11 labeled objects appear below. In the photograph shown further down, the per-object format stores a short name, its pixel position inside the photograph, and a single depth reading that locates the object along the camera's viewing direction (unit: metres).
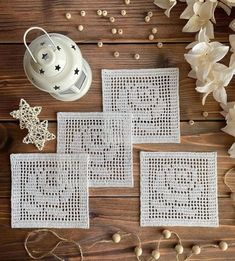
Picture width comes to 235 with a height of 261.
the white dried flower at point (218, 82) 0.80
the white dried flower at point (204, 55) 0.79
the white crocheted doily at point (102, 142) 0.86
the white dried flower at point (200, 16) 0.82
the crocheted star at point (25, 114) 0.85
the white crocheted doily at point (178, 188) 0.85
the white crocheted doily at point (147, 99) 0.86
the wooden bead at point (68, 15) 0.88
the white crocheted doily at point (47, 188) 0.86
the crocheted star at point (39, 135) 0.85
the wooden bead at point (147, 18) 0.87
